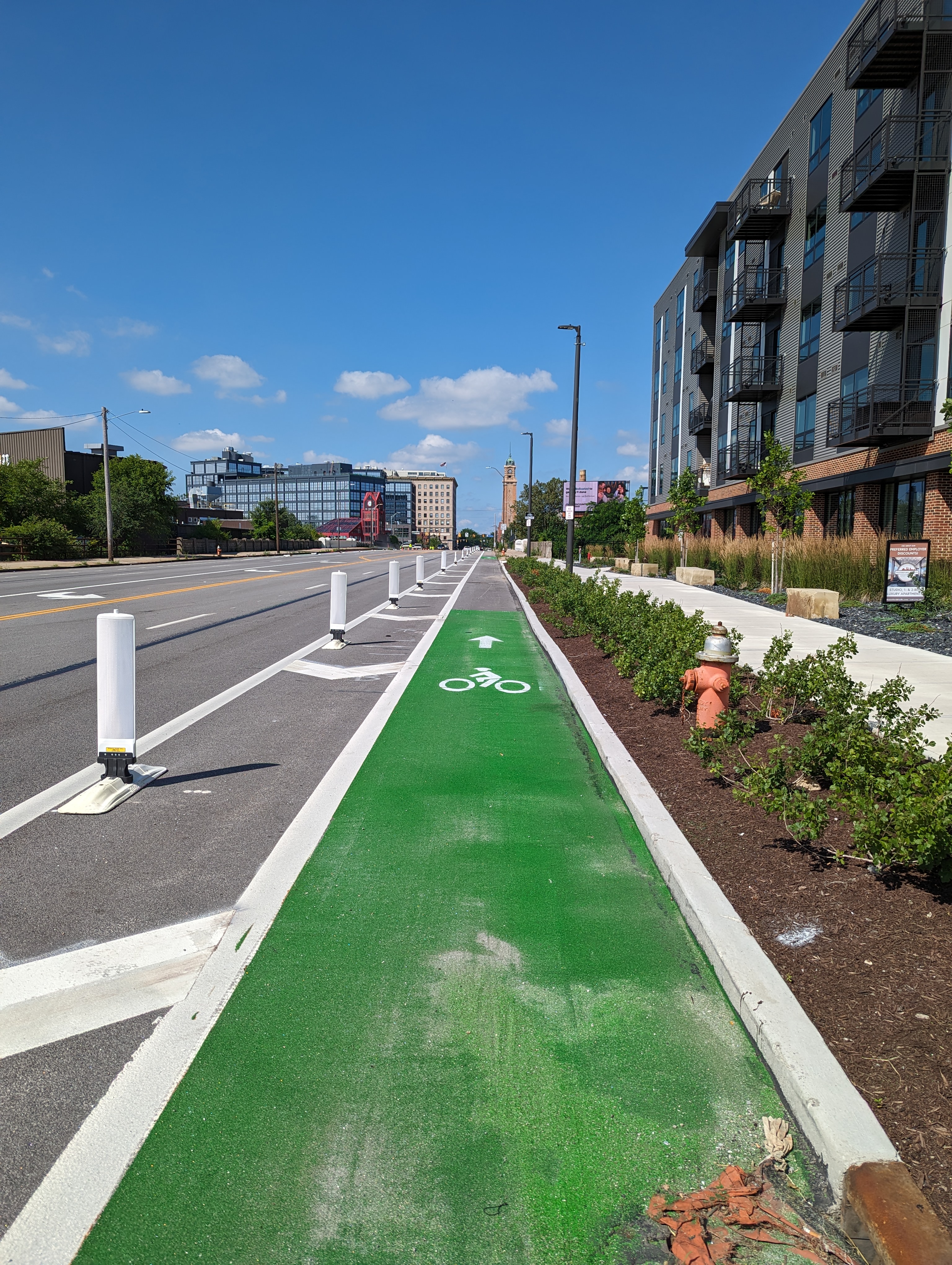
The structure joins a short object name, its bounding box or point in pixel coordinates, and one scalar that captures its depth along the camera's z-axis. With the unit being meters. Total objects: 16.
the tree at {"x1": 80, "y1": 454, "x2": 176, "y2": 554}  54.31
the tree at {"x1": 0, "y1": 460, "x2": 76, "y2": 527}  46.62
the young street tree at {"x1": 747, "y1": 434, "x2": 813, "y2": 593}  22.16
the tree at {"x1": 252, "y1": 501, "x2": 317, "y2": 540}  101.88
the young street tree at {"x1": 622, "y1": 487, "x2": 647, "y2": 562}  42.06
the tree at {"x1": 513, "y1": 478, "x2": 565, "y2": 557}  79.25
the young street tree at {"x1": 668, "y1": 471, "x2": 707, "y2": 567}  33.97
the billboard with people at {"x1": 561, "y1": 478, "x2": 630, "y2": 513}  105.38
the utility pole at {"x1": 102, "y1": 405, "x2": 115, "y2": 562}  44.22
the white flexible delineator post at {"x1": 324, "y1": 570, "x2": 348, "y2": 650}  12.44
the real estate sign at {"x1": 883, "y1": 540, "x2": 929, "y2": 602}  14.82
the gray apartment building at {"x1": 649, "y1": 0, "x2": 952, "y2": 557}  23.56
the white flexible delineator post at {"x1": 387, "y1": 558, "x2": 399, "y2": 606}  19.69
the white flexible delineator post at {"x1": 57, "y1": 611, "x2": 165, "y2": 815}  5.30
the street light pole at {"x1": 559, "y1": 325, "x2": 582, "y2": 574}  27.97
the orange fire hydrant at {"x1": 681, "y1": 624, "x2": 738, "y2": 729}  6.61
